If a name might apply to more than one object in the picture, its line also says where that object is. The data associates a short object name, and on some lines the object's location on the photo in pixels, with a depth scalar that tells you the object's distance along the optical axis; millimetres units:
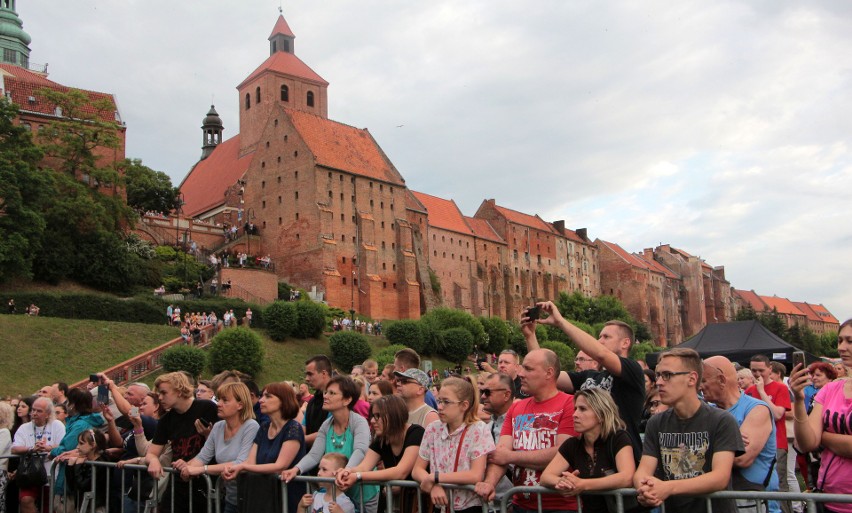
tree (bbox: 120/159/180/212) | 70562
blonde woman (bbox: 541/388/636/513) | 5723
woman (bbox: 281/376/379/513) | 7387
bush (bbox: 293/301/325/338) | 51031
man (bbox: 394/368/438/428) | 7699
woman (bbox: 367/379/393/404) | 9125
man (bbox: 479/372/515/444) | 7340
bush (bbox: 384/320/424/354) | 54906
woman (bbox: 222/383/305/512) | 7496
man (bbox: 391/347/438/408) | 9211
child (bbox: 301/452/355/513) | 6996
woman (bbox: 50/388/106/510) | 9703
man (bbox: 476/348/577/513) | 6285
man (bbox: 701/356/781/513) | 5785
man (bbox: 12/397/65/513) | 10219
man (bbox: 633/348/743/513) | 5230
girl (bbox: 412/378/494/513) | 6371
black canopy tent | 18986
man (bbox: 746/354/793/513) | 8445
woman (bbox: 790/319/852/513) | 5836
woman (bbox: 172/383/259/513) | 7914
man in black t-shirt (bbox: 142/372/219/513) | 8289
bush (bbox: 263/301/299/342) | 49750
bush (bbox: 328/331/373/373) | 49188
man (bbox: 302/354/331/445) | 8852
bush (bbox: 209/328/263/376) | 40844
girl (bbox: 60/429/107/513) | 9234
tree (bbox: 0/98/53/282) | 44156
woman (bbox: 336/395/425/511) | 6949
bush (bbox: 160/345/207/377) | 38531
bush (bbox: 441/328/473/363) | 58531
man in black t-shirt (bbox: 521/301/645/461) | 6254
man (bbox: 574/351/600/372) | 7684
